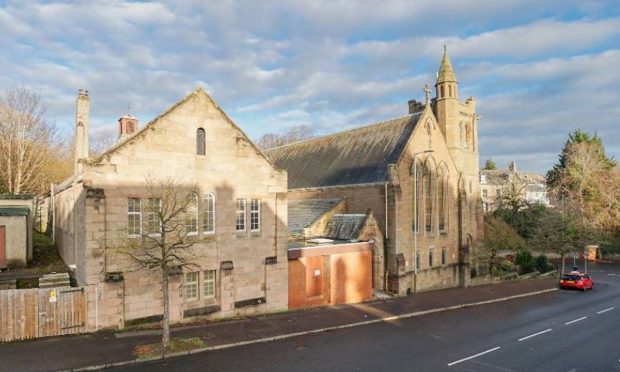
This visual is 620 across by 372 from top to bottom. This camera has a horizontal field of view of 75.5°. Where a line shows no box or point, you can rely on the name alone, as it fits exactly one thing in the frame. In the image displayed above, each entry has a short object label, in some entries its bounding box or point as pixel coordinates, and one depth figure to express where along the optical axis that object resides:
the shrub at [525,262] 42.81
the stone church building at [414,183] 29.16
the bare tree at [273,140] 86.00
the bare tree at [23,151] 36.31
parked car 32.59
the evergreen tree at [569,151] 62.94
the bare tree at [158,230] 15.77
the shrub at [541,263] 43.62
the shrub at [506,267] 41.56
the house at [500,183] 93.44
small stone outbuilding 20.58
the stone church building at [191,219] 15.82
